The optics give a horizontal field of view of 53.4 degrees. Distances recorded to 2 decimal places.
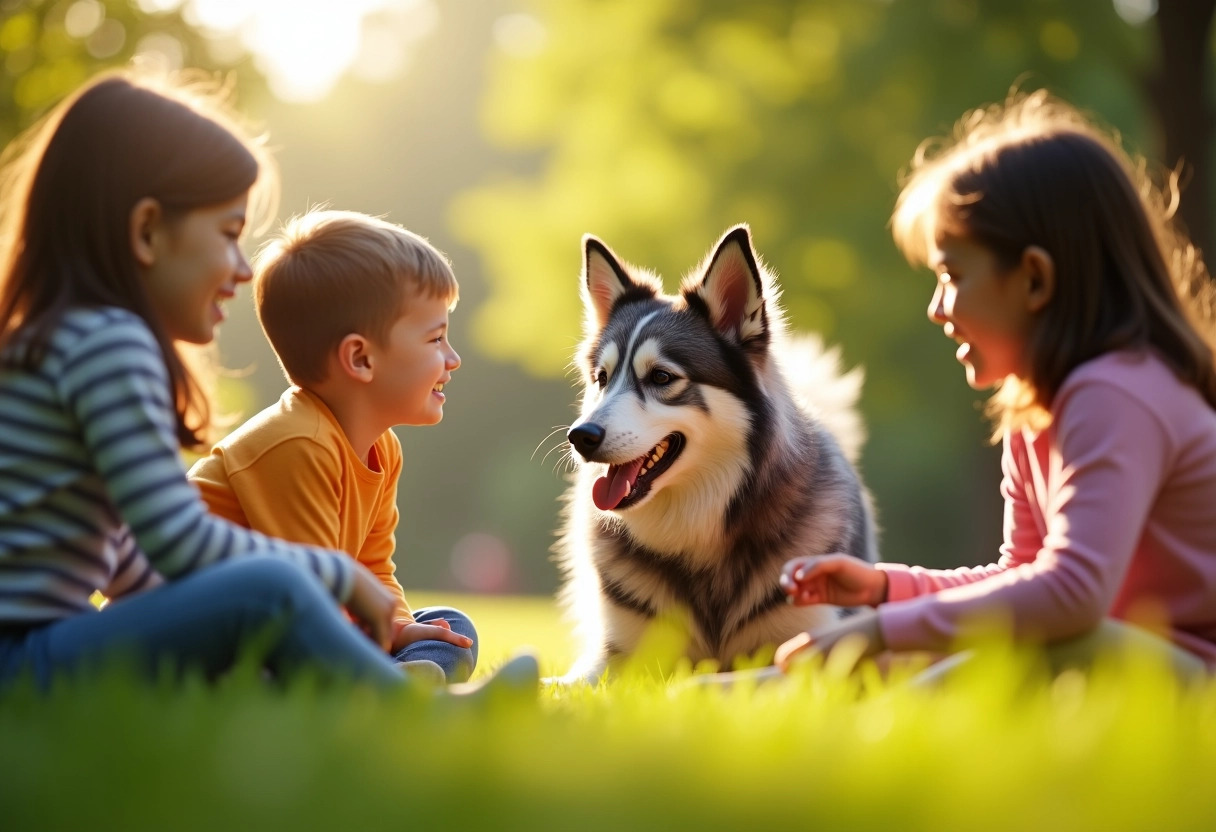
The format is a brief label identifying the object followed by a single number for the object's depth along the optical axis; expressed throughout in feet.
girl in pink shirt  7.97
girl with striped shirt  7.27
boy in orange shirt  11.03
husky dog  12.99
